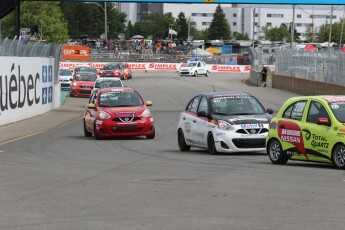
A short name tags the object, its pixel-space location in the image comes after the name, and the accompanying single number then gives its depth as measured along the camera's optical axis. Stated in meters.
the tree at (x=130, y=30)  197.25
